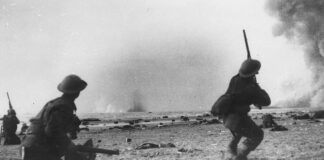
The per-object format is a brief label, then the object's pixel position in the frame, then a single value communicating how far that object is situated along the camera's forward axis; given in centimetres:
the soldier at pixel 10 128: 2132
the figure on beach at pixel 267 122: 2342
